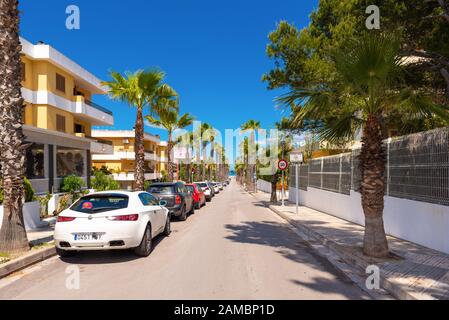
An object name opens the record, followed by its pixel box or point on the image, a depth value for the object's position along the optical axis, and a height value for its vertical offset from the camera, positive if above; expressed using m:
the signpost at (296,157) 15.67 +0.43
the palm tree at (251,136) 51.32 +4.88
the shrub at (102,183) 26.70 -1.47
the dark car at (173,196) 12.75 -1.20
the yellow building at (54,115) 20.23 +3.97
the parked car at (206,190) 25.84 -1.95
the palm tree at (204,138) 58.50 +5.21
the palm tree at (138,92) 17.05 +3.98
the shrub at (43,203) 12.69 -1.53
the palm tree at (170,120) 28.33 +4.14
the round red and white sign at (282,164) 18.12 +0.10
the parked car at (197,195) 18.10 -1.81
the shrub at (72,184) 19.84 -1.14
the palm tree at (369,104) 6.31 +1.33
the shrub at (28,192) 10.87 -0.91
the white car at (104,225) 6.52 -1.23
